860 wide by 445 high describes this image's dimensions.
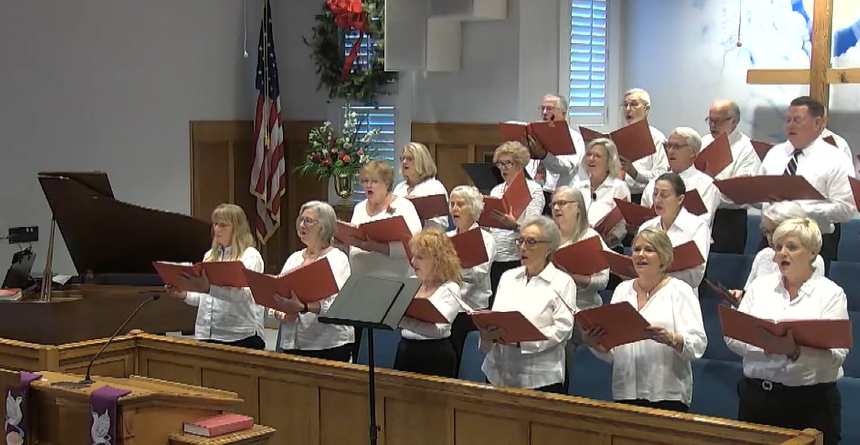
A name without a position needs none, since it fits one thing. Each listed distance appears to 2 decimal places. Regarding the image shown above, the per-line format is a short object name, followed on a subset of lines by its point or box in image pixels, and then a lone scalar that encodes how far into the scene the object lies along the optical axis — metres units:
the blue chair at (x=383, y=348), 5.98
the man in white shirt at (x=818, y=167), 5.53
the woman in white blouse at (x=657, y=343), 4.21
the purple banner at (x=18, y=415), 3.91
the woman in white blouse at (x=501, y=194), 6.05
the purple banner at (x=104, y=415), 3.61
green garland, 9.36
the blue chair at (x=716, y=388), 4.96
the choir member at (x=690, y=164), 5.88
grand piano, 5.73
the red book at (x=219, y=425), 3.65
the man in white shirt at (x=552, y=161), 6.52
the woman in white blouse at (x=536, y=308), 4.44
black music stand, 4.09
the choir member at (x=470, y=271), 5.48
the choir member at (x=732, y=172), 6.29
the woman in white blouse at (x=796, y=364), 4.10
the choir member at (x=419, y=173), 6.21
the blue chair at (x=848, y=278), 5.75
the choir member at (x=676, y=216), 5.27
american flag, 10.00
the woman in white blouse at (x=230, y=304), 5.52
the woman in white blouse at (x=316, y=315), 5.18
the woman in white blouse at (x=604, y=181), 5.96
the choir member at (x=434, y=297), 4.71
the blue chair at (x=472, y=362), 5.53
